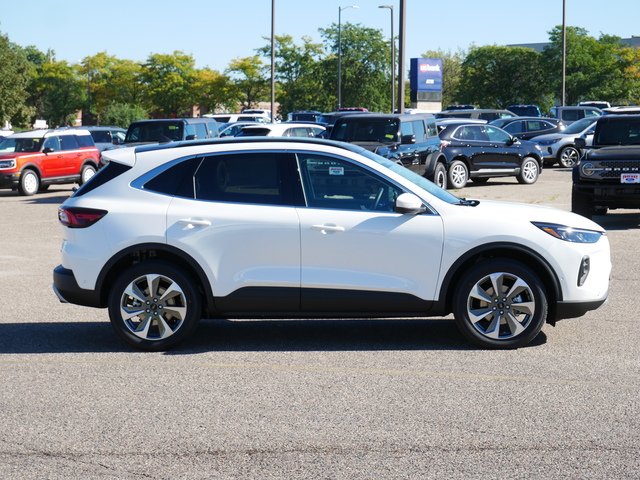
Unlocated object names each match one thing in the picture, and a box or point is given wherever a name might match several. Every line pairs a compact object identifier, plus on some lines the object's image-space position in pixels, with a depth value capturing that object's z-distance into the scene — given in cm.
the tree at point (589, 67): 7769
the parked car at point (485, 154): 2384
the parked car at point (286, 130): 2523
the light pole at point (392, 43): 5556
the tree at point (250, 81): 8075
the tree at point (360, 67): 7406
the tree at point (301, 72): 7450
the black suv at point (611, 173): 1491
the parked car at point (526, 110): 4991
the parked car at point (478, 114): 3756
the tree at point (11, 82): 6725
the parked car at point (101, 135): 3244
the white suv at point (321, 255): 703
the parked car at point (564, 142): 3144
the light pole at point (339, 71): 6151
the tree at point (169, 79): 8325
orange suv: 2502
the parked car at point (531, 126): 3231
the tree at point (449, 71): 10925
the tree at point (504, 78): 8094
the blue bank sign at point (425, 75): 5688
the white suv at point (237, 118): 5112
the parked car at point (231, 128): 3509
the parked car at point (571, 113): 3894
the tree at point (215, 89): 8294
